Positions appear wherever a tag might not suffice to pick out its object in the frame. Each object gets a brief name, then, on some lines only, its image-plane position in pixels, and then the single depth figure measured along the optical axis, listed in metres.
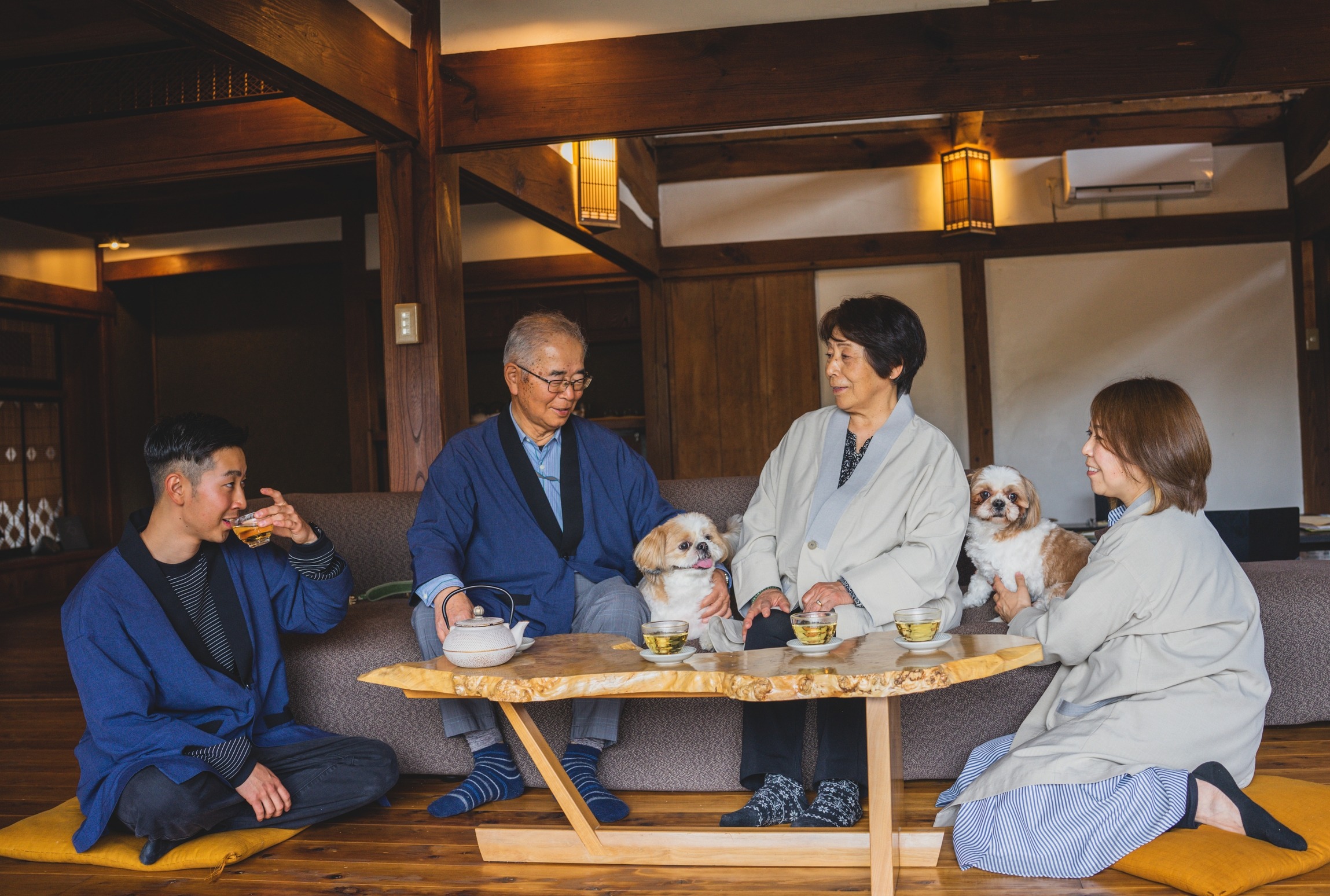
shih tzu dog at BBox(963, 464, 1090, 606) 2.81
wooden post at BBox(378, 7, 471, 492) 3.88
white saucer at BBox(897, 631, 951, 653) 1.90
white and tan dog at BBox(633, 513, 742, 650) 2.68
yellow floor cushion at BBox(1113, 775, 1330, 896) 1.85
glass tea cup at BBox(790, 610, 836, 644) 1.95
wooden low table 1.77
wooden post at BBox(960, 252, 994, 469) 6.61
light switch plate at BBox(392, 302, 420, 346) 3.87
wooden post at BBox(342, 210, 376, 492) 6.45
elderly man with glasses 2.56
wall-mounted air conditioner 6.41
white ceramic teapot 1.98
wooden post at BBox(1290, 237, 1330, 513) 6.42
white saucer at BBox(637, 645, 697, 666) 1.93
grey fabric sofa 2.53
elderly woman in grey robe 2.29
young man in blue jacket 2.19
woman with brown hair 1.97
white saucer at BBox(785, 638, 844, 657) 1.94
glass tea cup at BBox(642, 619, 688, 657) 1.94
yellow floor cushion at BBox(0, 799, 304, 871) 2.22
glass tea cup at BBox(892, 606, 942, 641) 1.89
